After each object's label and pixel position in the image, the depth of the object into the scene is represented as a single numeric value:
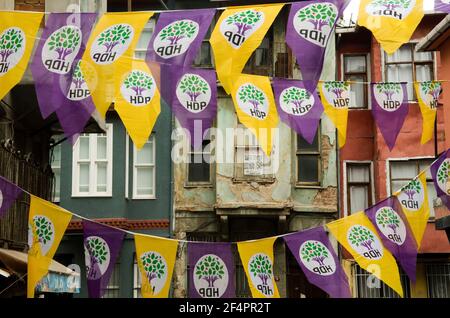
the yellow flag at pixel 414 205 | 10.38
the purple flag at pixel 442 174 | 10.76
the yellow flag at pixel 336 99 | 10.57
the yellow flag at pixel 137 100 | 9.89
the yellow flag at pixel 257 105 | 10.12
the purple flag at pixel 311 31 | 9.73
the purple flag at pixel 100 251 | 10.32
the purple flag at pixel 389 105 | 10.75
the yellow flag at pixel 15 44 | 9.95
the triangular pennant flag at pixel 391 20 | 9.50
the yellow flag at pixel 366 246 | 10.20
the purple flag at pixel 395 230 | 10.29
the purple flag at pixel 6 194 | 10.03
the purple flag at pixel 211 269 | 10.57
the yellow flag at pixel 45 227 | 9.96
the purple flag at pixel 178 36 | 9.94
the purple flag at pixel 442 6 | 9.48
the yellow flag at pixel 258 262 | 10.49
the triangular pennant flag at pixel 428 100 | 10.80
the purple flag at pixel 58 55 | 10.03
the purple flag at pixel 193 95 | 10.11
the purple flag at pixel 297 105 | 10.36
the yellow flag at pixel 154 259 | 10.29
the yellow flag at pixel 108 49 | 9.91
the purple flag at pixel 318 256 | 10.43
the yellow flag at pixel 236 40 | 9.84
